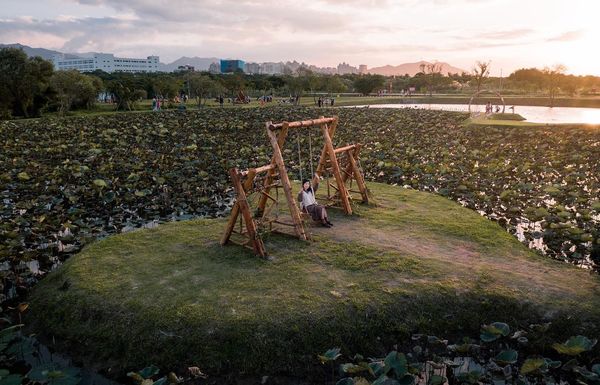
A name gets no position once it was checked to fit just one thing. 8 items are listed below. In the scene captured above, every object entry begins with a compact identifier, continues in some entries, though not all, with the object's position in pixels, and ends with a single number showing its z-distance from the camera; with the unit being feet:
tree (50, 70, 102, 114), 133.80
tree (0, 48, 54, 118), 128.77
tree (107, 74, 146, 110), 153.81
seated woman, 34.73
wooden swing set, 29.40
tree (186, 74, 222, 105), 170.81
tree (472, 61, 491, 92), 174.40
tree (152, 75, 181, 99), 168.35
